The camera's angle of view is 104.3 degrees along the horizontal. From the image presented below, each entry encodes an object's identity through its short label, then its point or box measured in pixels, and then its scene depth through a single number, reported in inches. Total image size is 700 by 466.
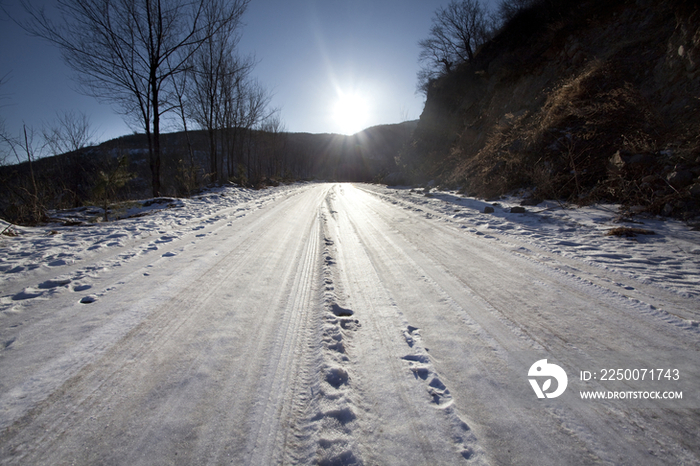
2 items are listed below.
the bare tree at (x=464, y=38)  748.0
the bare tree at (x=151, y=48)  360.2
